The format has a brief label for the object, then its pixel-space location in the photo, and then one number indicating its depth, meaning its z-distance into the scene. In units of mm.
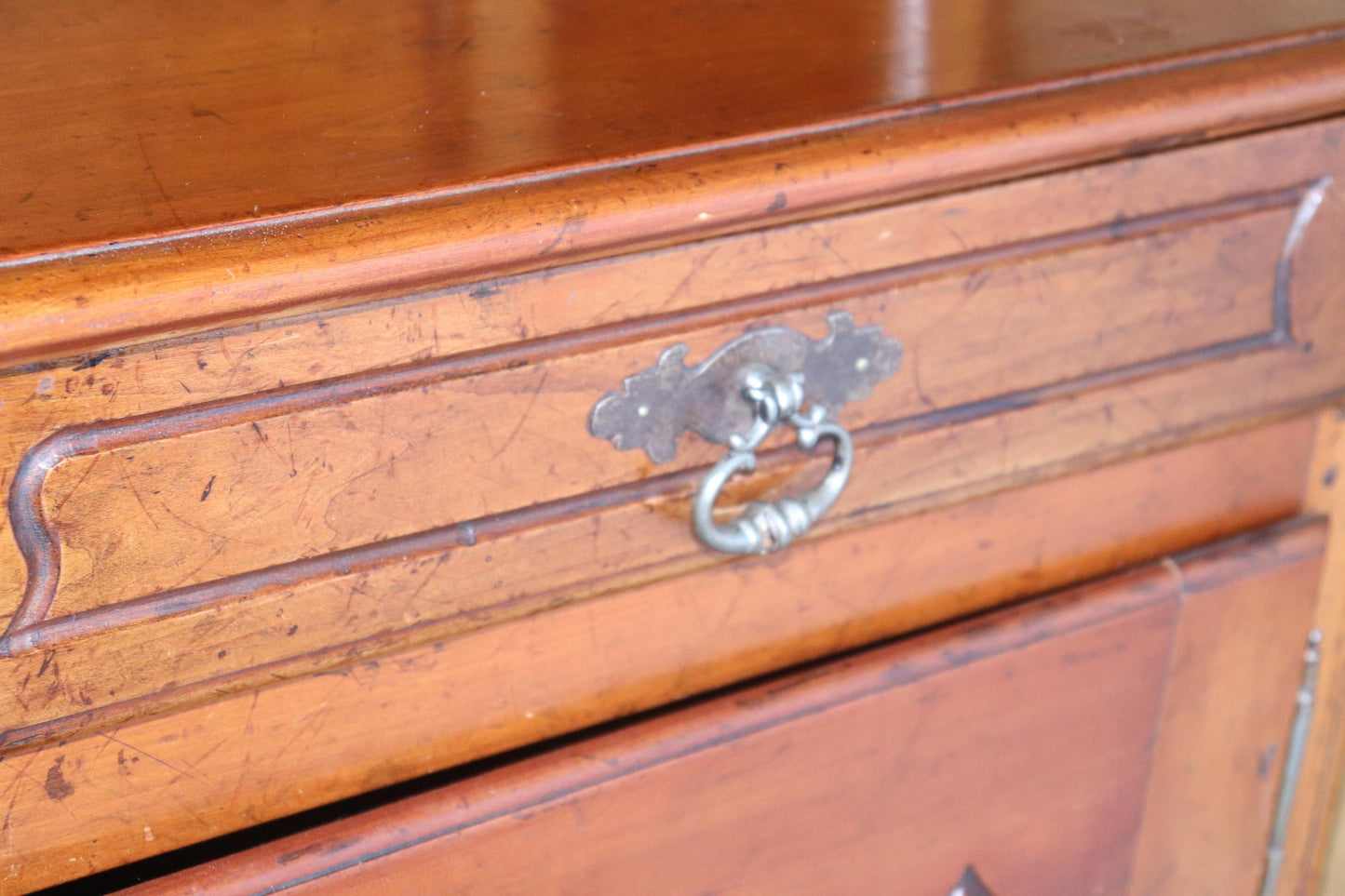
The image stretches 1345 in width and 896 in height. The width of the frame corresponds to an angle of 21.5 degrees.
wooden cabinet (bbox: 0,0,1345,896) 1031
